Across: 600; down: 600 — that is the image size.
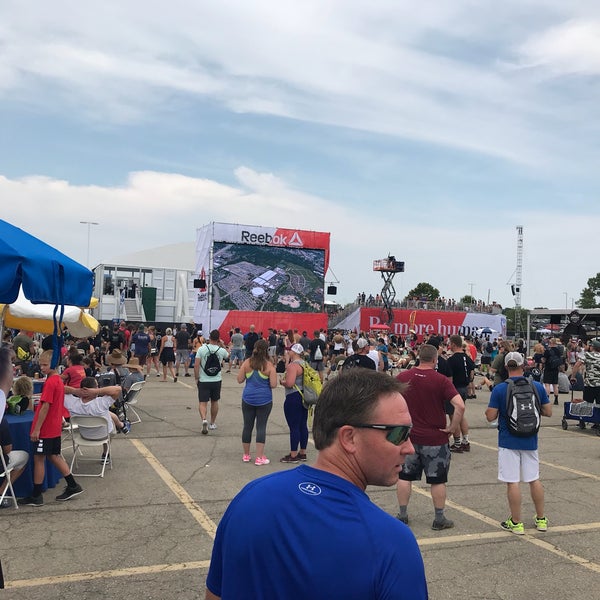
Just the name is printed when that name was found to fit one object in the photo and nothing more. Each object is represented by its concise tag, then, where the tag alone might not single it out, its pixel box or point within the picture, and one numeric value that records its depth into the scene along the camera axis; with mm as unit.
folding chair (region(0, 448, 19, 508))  5723
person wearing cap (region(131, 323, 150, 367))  17391
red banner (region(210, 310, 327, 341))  33812
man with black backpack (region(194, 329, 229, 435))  9695
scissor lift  49688
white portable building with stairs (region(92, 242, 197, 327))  40688
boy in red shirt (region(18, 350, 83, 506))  6148
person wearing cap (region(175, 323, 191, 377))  18281
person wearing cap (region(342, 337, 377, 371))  9008
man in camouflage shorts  5750
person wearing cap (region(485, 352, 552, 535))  5684
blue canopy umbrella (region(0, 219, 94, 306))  4211
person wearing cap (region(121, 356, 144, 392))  10742
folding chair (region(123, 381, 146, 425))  10406
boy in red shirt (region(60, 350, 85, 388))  8203
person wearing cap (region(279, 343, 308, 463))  7919
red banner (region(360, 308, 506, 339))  43500
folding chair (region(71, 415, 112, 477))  7359
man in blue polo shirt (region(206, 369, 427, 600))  1451
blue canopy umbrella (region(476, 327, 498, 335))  44156
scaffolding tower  52259
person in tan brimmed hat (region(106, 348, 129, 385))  10430
